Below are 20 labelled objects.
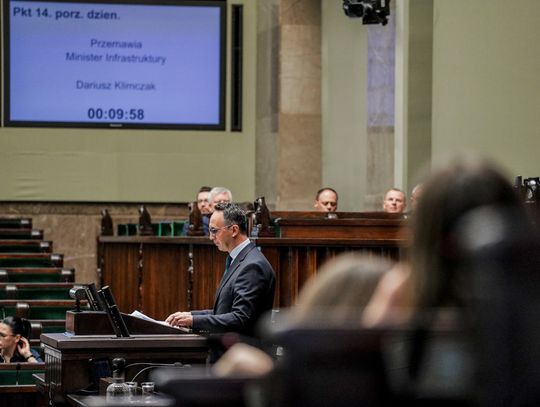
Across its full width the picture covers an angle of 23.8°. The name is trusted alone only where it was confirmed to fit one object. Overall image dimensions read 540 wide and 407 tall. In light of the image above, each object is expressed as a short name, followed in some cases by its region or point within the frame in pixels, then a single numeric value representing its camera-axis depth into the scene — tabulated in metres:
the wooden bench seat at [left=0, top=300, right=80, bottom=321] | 11.11
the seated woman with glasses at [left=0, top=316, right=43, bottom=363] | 9.04
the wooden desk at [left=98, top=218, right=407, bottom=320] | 8.95
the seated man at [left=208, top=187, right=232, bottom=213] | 11.30
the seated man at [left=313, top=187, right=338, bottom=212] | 12.07
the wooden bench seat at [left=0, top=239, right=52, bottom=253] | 14.85
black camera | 12.90
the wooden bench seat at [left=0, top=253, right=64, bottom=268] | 13.92
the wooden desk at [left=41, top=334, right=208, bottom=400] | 7.02
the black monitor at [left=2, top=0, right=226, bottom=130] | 16.94
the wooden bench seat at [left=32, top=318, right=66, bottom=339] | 10.52
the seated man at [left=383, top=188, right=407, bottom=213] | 11.73
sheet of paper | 7.22
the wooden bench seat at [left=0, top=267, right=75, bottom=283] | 12.76
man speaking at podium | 7.01
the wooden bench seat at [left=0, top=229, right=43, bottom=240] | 15.55
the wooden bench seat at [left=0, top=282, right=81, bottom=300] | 11.56
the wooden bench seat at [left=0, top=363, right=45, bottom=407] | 8.28
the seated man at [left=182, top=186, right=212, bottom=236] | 12.02
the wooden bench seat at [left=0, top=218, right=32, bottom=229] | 16.05
